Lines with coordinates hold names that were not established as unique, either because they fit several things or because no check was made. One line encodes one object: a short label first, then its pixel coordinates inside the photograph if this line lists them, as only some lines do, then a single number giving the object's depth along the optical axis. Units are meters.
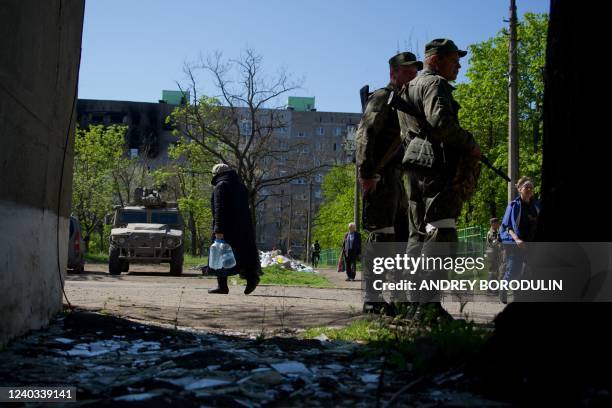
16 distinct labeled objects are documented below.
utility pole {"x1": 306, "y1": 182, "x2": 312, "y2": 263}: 73.03
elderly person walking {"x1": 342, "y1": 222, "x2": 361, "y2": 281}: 22.94
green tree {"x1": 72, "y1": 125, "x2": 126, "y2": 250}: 54.97
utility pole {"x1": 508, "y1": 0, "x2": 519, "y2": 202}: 18.86
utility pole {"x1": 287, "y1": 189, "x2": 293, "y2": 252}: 90.31
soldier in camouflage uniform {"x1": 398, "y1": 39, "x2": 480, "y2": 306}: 5.57
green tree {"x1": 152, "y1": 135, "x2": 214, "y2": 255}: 42.06
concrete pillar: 4.57
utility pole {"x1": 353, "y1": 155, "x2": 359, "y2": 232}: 33.88
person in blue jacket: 10.07
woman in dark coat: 9.67
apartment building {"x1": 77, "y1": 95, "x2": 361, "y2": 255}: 95.56
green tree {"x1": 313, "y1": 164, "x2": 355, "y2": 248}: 74.38
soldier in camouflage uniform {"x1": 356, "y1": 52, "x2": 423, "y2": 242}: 6.49
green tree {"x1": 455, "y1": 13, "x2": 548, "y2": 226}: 42.16
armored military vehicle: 22.00
